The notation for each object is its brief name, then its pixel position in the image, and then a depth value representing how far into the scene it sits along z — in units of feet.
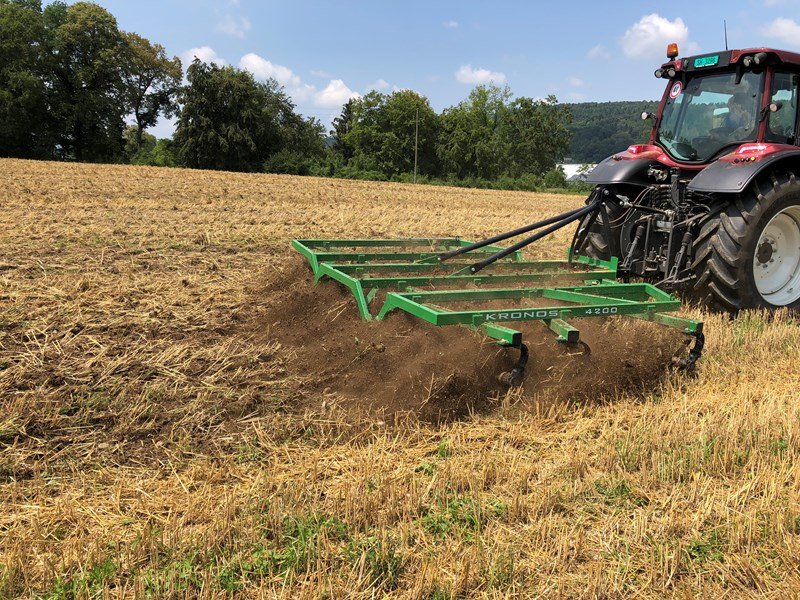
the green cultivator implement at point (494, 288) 11.45
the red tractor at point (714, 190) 16.03
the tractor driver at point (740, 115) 17.30
